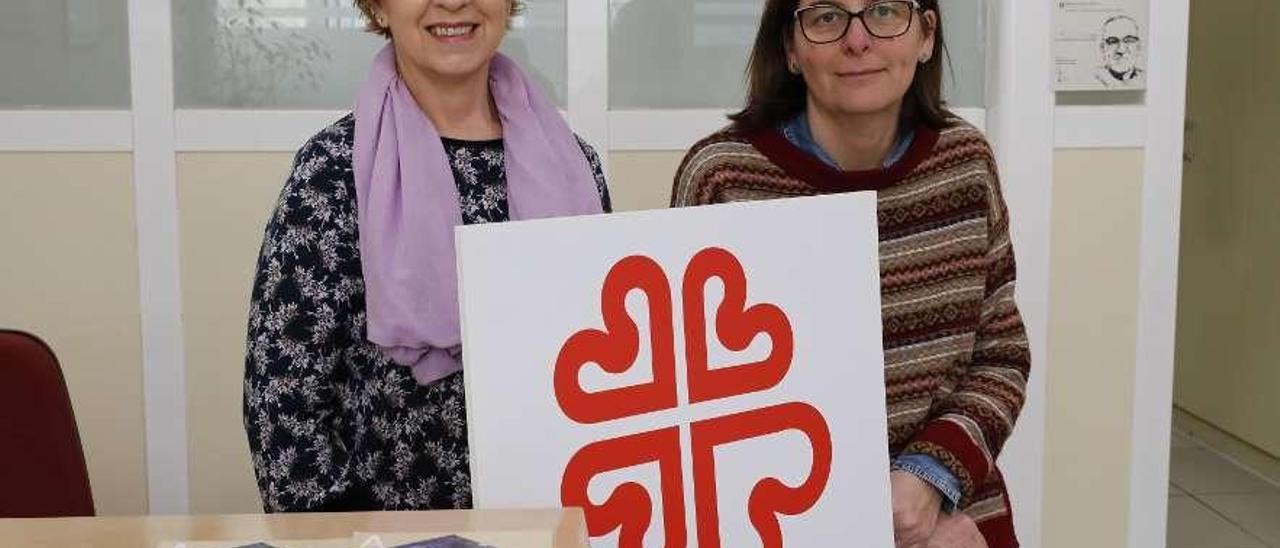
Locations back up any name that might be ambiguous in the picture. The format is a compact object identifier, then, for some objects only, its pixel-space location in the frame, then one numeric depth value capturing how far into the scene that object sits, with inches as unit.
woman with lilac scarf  50.5
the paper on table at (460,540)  32.6
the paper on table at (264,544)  32.4
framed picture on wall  103.3
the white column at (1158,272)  105.0
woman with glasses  55.1
